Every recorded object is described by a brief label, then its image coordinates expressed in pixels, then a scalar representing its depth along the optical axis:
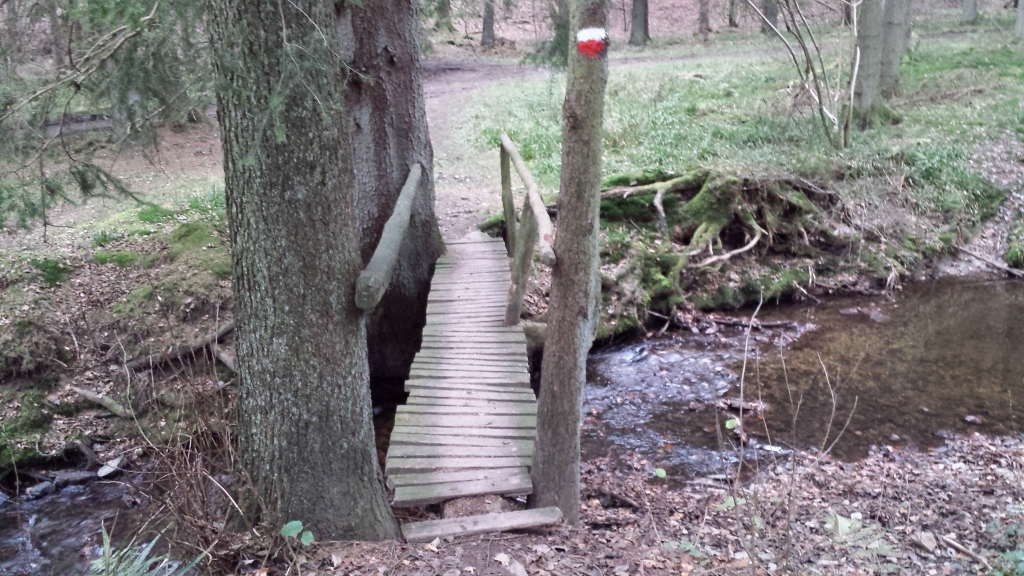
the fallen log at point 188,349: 7.41
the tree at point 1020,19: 21.42
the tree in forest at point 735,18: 29.06
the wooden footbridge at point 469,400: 4.66
